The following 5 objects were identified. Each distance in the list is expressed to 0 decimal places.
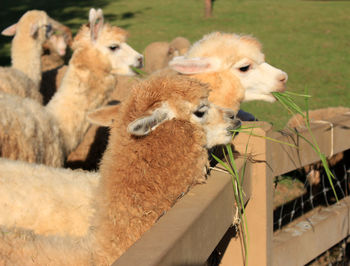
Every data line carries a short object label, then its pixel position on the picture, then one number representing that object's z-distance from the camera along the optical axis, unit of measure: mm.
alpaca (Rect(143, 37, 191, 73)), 8469
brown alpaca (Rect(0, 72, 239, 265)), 1925
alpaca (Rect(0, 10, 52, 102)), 6086
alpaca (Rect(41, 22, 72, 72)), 6961
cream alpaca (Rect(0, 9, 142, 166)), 4812
